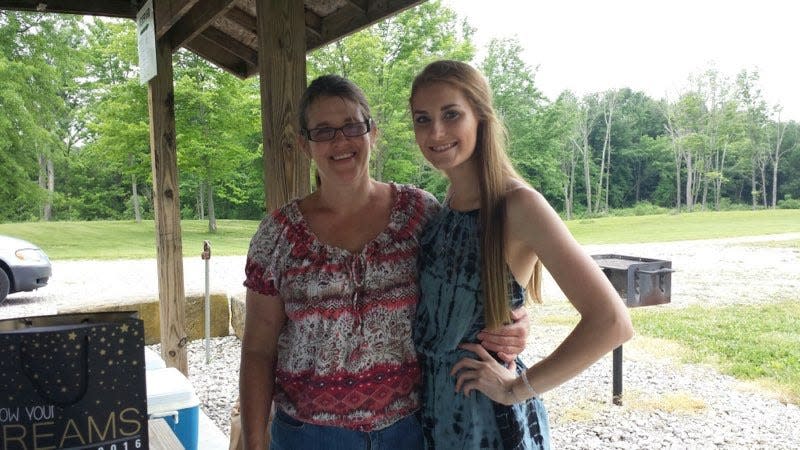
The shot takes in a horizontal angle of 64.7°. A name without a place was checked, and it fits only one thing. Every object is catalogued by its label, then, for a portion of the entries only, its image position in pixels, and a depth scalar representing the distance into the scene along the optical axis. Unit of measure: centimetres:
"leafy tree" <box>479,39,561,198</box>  1230
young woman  120
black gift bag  82
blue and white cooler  213
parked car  726
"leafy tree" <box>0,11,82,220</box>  1285
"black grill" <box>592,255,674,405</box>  413
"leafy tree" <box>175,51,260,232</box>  1614
